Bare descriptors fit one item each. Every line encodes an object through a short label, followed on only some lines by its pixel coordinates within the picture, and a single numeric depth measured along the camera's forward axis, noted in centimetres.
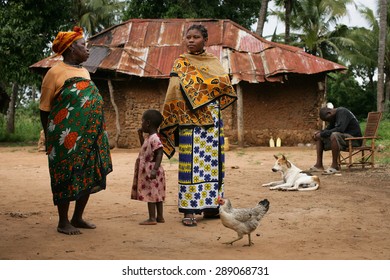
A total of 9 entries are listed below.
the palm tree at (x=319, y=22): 3064
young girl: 525
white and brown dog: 779
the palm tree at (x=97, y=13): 3120
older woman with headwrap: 464
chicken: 438
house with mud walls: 1656
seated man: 944
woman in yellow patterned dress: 535
